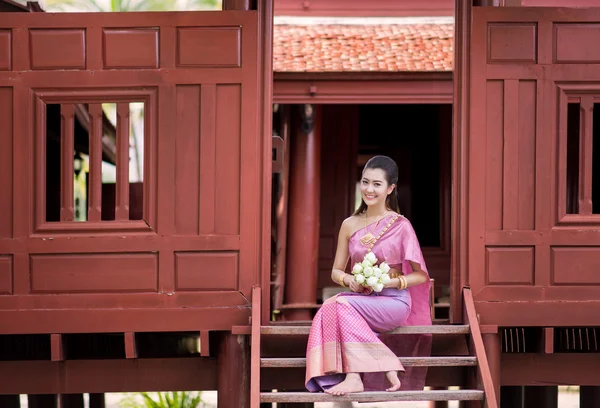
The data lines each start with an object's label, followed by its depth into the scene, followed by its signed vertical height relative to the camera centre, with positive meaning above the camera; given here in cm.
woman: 536 -78
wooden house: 614 +1
